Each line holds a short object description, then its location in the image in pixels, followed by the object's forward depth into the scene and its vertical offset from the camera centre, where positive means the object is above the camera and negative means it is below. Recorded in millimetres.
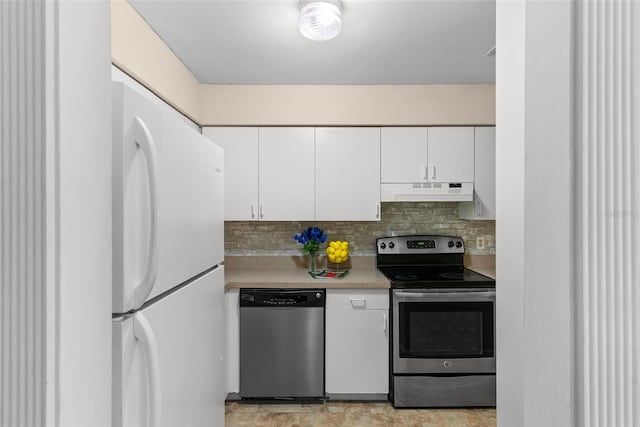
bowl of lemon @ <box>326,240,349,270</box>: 3195 -300
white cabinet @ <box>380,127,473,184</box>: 3098 +451
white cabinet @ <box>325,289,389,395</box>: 2812 -882
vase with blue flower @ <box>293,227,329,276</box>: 3150 -204
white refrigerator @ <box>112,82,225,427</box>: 862 -140
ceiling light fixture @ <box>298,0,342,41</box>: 1794 +884
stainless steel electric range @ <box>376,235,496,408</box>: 2750 -879
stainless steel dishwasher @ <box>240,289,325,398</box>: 2770 -885
